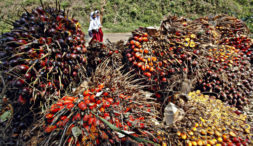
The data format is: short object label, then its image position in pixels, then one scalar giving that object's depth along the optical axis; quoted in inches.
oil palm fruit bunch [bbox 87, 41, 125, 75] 69.4
